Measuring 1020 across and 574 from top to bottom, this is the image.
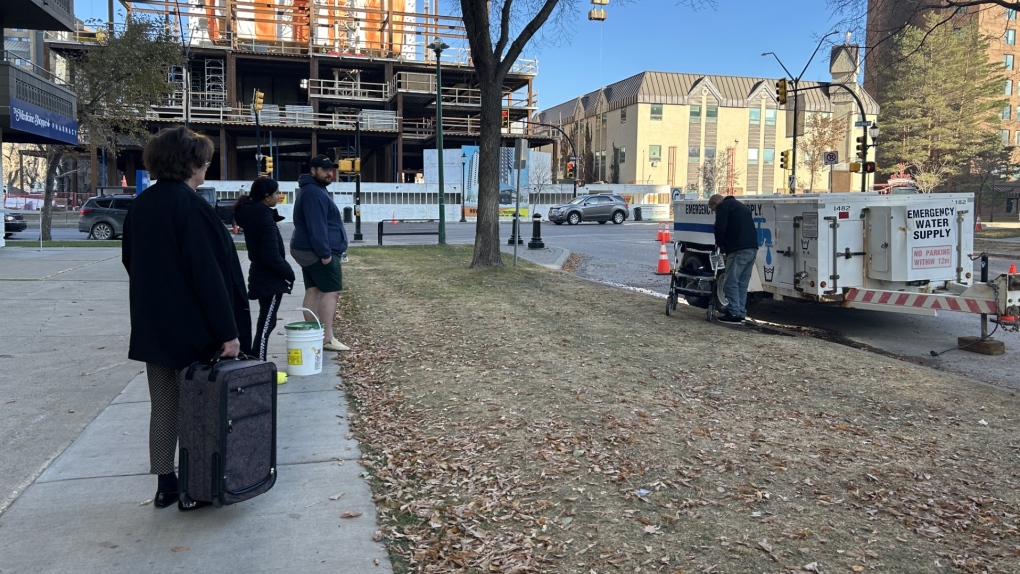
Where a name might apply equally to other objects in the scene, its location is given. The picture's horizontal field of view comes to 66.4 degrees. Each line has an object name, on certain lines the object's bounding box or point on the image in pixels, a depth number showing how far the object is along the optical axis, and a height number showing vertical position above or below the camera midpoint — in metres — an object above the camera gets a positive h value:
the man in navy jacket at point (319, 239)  6.95 -0.12
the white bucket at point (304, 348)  6.71 -1.06
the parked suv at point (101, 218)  27.59 +0.20
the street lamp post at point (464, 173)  54.22 +3.76
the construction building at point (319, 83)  56.97 +11.23
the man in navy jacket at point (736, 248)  9.73 -0.25
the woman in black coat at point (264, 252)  6.05 -0.21
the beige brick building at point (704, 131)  75.62 +9.62
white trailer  9.48 -0.24
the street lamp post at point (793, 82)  33.15 +6.37
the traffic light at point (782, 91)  31.62 +5.60
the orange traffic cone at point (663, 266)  17.06 -0.85
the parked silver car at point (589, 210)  41.19 +0.89
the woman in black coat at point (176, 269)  3.71 -0.21
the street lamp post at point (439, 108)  23.95 +3.89
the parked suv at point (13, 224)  26.83 -0.03
